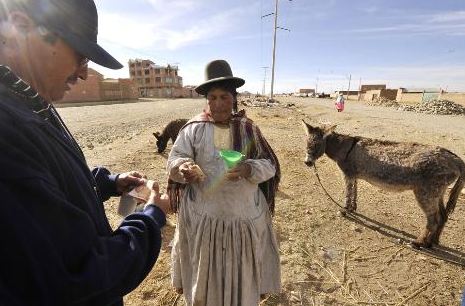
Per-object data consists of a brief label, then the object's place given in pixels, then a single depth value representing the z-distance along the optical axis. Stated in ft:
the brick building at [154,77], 272.72
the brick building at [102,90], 145.02
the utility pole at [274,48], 123.85
